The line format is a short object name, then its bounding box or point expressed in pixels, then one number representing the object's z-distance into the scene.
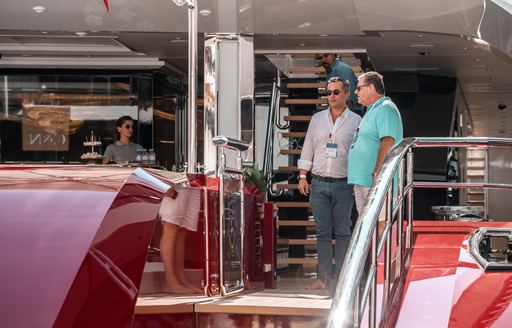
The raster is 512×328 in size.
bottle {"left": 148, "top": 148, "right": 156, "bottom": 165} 14.32
